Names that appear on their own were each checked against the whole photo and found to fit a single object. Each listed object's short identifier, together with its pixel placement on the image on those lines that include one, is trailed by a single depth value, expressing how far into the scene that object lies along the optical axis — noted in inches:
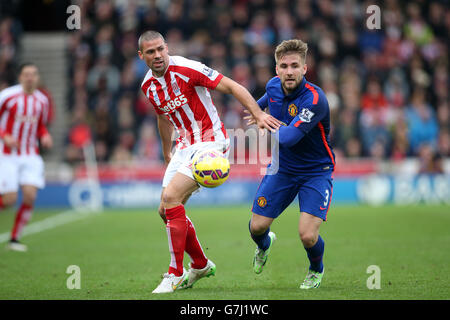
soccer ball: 481.1
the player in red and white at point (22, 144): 803.4
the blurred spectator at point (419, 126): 1429.6
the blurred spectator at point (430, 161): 1350.9
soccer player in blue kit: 497.0
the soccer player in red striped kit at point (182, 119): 487.2
